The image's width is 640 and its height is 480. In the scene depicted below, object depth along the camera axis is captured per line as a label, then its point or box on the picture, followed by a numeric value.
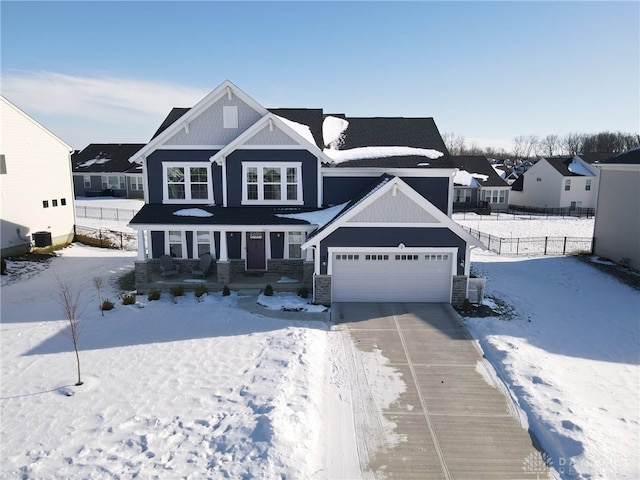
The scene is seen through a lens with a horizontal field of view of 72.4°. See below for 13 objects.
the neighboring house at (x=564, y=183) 46.78
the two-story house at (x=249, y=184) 18.78
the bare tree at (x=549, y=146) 180.12
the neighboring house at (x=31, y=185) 23.16
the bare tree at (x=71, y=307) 14.19
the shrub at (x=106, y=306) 16.41
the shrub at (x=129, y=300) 16.91
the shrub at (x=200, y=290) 17.55
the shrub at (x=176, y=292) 17.64
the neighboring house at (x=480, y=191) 46.38
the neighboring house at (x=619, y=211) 22.62
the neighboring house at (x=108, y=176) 49.09
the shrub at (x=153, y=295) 17.41
